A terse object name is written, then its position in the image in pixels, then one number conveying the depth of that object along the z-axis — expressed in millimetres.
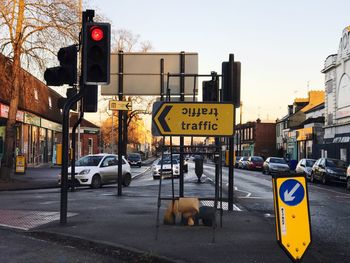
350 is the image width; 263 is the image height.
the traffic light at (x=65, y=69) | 9125
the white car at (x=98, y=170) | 20422
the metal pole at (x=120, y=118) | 15641
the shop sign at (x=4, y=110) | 29608
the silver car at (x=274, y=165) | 40362
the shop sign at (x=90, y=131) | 61222
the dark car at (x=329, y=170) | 27759
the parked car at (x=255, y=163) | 52094
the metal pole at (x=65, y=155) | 9070
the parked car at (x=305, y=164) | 32659
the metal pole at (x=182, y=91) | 10067
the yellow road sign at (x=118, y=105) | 14984
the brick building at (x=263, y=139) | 89938
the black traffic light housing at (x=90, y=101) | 14430
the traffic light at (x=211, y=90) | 11156
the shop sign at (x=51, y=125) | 44269
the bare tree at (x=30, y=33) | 20016
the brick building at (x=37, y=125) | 33803
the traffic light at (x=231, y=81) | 11523
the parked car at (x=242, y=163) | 56109
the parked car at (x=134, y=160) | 54906
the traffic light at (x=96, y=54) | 8773
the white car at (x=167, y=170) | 28633
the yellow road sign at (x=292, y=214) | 5727
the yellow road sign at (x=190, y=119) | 8047
